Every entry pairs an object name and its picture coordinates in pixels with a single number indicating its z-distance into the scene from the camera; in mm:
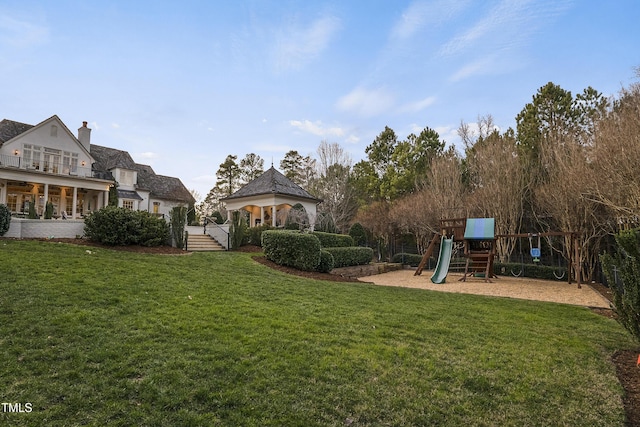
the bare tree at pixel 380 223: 25000
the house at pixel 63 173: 21031
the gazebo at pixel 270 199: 24094
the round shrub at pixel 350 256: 15117
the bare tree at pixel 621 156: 9195
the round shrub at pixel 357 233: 21614
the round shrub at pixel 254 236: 17844
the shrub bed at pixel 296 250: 12453
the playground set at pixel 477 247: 14200
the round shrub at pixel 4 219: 11358
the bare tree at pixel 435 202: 20047
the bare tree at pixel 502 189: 17625
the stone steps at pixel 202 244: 15338
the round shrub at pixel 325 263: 13078
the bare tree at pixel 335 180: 31578
